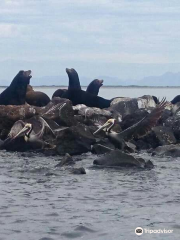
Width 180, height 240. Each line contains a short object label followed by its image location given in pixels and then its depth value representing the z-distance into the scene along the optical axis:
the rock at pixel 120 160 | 20.69
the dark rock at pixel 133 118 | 28.75
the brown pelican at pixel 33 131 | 25.56
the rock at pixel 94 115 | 29.25
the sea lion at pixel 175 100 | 41.12
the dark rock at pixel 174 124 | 29.08
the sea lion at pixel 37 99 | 36.00
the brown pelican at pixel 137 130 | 25.20
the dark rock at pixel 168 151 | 24.42
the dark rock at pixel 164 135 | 27.55
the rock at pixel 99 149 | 24.59
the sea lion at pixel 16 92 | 34.52
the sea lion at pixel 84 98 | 35.28
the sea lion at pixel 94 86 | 38.91
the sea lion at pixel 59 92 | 38.91
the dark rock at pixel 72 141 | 24.64
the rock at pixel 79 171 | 19.94
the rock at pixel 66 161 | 21.20
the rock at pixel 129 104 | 33.11
